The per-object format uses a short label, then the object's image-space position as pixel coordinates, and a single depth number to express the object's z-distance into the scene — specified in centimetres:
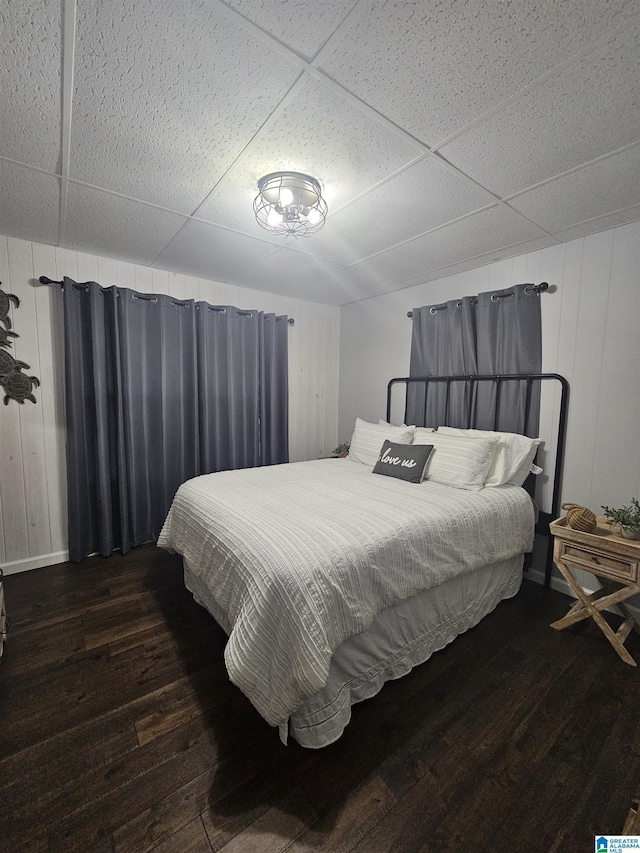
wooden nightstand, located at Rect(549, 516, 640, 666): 176
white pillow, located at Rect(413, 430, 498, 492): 236
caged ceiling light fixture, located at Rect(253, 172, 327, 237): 169
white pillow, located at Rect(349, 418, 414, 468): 301
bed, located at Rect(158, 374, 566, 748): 129
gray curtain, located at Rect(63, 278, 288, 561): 274
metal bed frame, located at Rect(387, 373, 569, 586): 244
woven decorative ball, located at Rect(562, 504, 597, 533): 194
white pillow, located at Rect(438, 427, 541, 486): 240
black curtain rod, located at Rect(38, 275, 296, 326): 255
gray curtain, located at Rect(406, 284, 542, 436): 261
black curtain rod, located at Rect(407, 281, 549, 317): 250
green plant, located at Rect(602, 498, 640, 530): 185
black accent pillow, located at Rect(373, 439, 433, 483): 254
